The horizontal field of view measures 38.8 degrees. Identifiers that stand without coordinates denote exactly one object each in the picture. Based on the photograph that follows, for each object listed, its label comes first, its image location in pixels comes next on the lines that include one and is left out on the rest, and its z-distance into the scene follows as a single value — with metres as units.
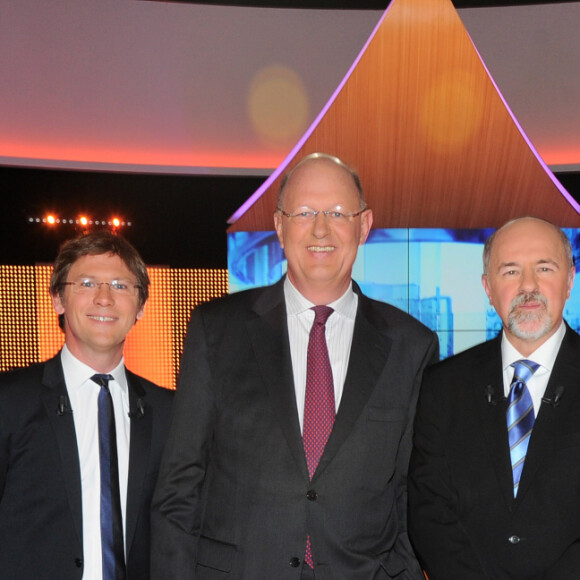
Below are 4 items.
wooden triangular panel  5.12
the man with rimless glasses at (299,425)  2.09
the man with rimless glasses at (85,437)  2.20
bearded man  2.07
